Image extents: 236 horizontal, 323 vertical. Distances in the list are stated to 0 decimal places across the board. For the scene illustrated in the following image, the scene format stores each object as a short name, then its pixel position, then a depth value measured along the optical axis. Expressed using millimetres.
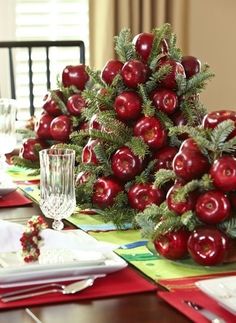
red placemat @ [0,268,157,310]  1540
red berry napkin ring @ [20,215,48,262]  1686
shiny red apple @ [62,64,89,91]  2567
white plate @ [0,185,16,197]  2352
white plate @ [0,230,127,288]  1574
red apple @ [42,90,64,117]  2560
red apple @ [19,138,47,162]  2596
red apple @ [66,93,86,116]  2476
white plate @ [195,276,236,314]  1472
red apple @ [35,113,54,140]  2571
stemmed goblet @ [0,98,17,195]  2449
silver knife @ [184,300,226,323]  1447
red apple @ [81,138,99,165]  2172
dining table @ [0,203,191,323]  1470
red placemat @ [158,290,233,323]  1464
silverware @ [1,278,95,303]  1547
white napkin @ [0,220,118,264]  1728
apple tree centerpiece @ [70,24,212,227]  2073
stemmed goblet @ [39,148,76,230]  1925
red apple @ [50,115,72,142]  2497
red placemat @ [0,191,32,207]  2283
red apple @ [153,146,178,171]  2066
